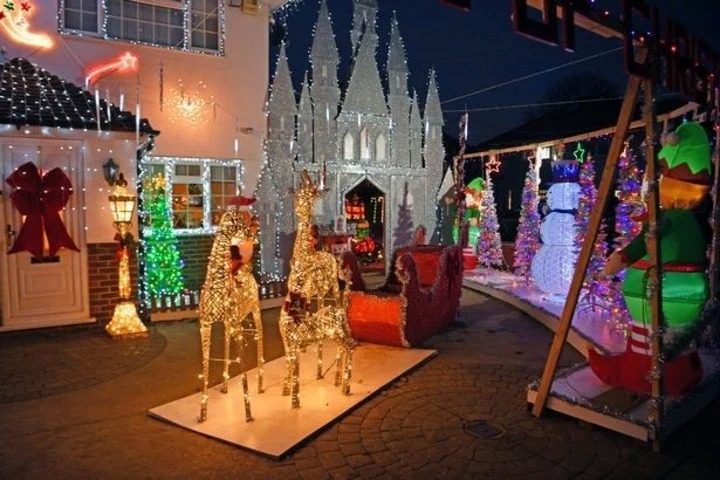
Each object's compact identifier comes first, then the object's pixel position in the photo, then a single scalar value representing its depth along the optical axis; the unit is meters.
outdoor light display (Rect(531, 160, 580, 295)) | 9.81
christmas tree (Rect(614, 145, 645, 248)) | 7.99
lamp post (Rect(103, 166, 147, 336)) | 7.98
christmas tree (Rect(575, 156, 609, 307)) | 8.80
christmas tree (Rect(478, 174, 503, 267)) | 13.98
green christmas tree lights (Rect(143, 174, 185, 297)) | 10.41
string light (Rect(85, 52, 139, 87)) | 8.62
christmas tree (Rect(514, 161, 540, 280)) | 12.01
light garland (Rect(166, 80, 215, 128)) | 10.66
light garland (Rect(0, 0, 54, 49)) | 8.58
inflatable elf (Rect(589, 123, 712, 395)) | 4.70
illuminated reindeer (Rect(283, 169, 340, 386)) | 5.14
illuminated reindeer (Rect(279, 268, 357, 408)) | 4.91
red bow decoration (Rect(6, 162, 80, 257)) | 7.72
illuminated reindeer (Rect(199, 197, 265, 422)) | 4.62
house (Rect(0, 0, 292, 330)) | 7.94
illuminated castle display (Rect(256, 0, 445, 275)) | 13.07
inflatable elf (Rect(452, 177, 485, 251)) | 14.91
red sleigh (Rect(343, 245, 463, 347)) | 7.05
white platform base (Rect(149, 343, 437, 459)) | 4.41
